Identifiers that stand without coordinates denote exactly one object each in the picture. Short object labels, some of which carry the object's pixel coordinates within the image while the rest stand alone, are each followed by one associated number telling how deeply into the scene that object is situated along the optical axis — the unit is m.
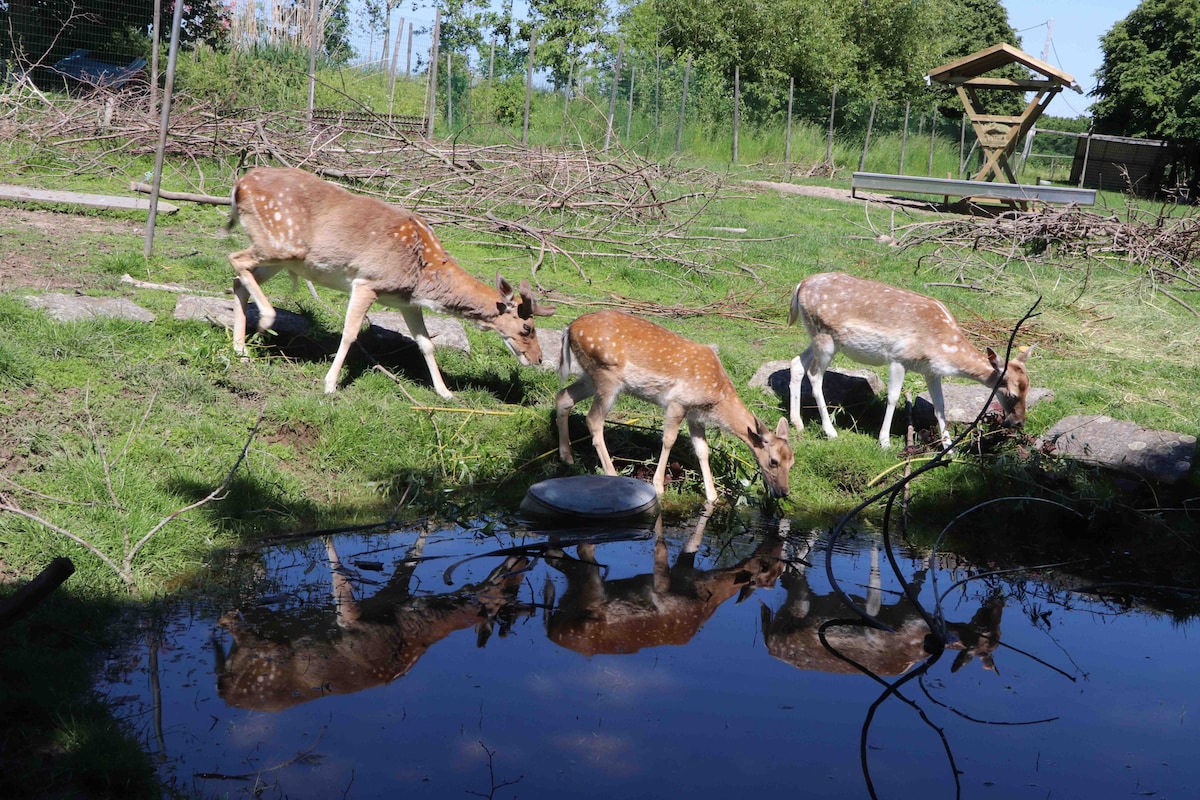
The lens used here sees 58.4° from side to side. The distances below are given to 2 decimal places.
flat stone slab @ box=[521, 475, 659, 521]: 7.28
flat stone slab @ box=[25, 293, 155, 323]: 8.46
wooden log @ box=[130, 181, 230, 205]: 13.16
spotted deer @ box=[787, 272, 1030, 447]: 9.26
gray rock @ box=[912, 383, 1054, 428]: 9.66
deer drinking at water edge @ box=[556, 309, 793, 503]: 8.01
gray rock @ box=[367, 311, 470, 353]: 9.95
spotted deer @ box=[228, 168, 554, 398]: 8.80
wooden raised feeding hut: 20.89
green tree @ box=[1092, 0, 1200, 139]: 38.09
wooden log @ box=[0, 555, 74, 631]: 4.16
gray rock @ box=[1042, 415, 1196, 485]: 8.46
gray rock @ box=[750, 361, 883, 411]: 10.03
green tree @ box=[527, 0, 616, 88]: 41.75
